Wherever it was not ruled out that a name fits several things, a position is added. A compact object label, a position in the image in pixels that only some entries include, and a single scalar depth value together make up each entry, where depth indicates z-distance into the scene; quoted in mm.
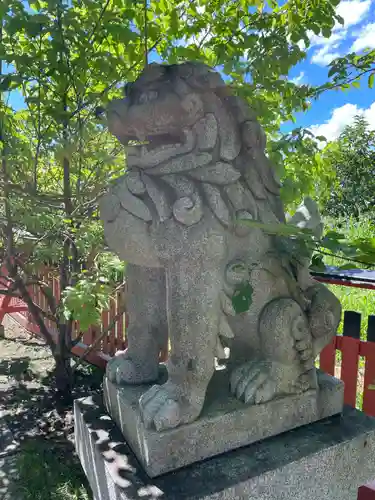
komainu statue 1400
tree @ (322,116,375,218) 3254
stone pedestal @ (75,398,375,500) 1334
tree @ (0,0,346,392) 2100
